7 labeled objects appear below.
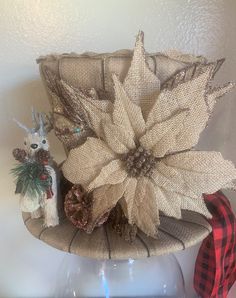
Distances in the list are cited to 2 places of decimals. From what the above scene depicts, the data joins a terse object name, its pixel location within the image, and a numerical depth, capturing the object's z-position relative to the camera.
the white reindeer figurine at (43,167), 0.45
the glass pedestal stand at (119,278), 0.60
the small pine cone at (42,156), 0.45
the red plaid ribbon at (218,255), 0.57
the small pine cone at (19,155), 0.45
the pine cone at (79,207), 0.46
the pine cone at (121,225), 0.45
